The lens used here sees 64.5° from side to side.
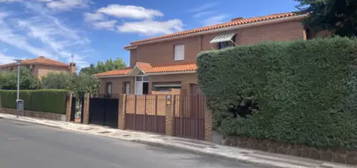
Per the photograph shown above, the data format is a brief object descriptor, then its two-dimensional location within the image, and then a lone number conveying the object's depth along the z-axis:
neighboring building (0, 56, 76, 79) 47.97
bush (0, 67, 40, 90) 37.81
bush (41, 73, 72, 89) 35.44
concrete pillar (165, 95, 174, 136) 13.83
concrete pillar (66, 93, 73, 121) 20.17
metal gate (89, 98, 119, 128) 17.09
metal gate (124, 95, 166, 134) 14.62
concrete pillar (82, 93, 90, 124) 18.52
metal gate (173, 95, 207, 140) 12.84
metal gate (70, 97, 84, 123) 20.09
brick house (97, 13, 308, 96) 16.83
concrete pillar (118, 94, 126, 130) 16.25
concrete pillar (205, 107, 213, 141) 12.26
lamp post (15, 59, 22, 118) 24.77
